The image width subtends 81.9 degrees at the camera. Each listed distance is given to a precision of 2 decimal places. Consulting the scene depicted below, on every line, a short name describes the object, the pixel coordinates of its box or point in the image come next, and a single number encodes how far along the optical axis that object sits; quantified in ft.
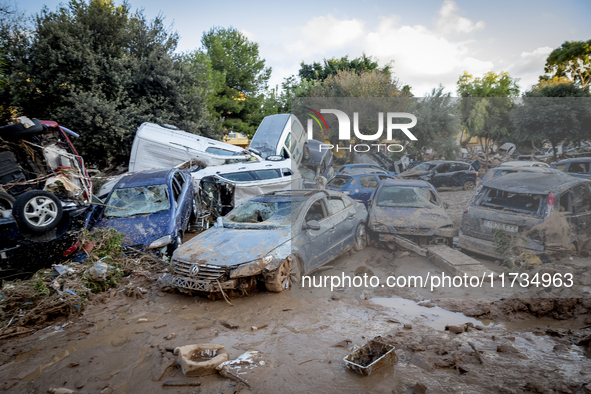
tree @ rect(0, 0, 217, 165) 39.73
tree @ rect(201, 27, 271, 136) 79.46
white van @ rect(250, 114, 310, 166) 39.37
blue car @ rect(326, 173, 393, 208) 24.99
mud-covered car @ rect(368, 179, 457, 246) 20.85
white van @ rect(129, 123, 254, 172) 36.01
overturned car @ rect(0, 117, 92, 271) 17.12
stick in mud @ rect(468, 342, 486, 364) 10.52
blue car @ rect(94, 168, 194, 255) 21.16
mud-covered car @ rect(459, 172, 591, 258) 17.65
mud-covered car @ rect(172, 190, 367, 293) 15.53
